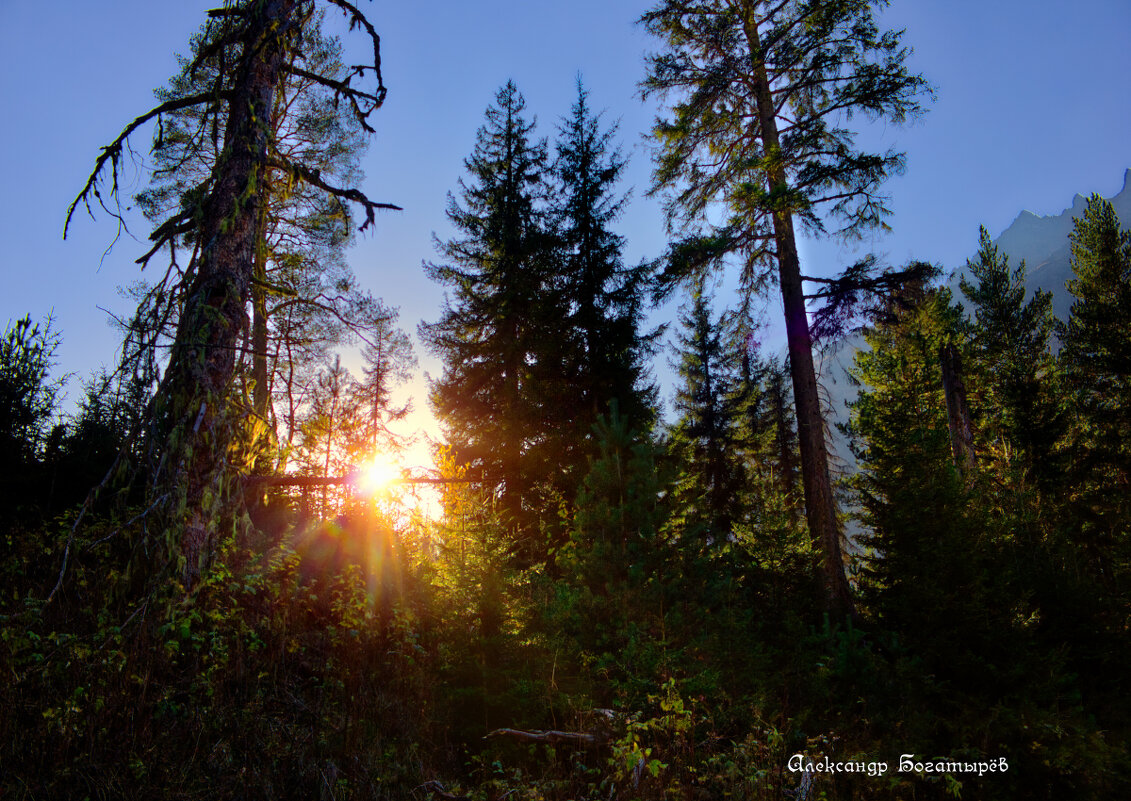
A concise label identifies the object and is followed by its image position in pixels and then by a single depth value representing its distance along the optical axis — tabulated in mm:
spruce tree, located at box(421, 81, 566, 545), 13234
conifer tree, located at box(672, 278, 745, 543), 19156
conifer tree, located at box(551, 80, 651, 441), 13641
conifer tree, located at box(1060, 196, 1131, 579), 16219
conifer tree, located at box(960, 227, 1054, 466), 18578
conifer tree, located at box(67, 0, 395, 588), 4566
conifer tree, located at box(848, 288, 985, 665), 6879
